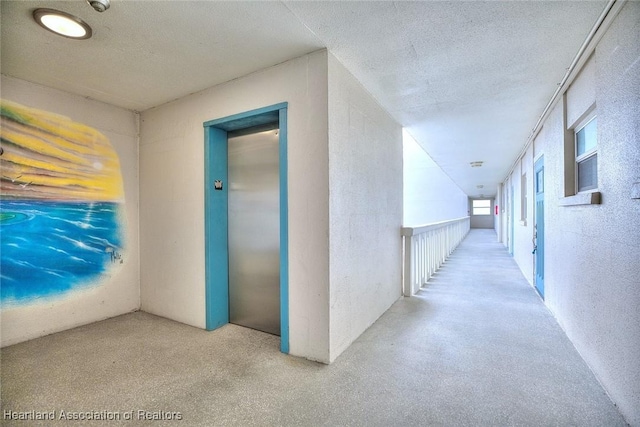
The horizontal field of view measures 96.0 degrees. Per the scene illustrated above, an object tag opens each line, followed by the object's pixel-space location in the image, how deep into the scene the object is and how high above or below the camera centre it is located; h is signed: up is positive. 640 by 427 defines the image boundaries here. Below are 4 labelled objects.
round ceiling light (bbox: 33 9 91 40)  1.85 +1.29
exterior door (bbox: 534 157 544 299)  3.97 -0.29
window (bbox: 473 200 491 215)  20.06 +0.13
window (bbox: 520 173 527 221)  5.99 +0.23
